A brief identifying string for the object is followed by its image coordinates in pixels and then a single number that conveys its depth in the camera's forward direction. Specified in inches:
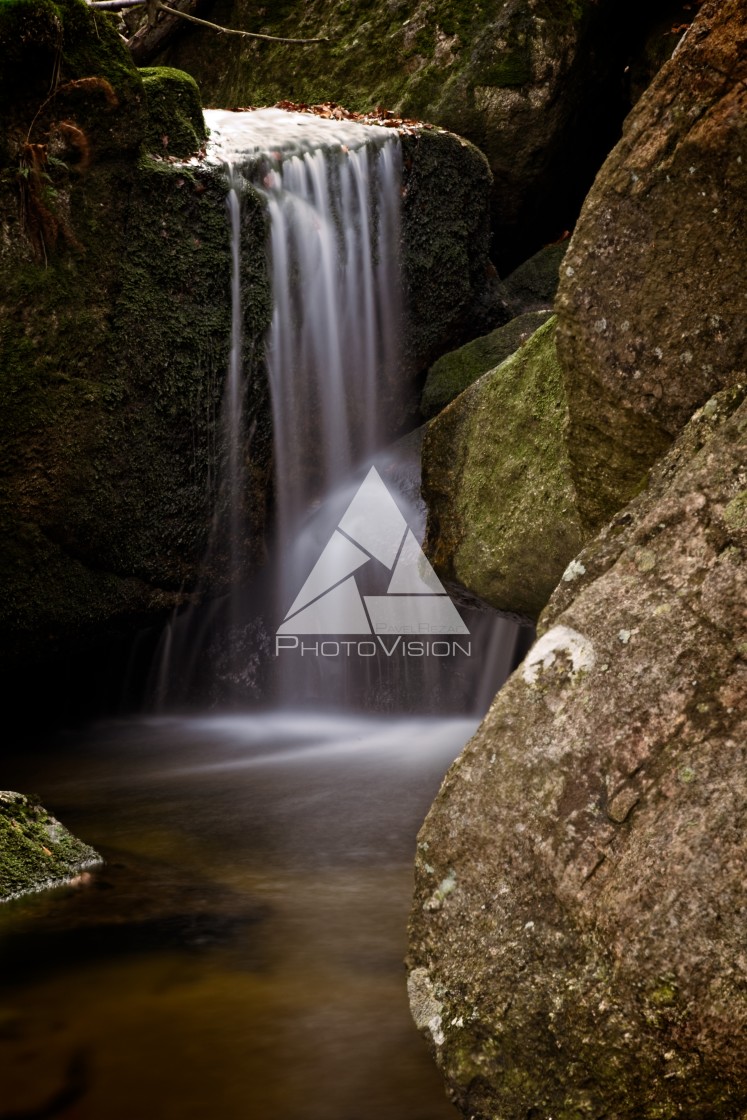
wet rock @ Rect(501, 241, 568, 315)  355.4
